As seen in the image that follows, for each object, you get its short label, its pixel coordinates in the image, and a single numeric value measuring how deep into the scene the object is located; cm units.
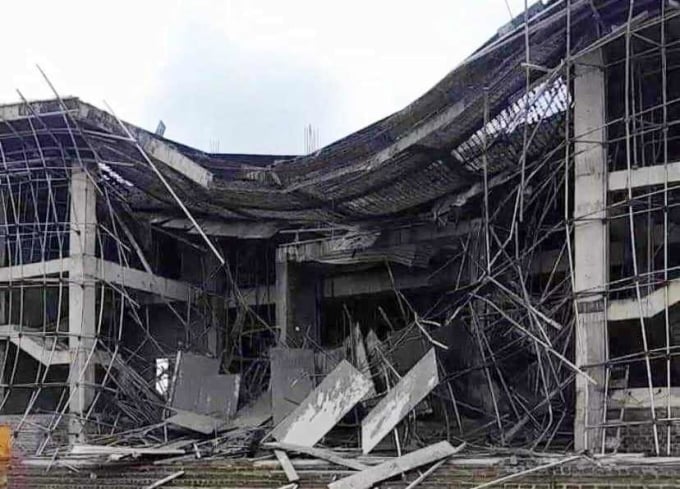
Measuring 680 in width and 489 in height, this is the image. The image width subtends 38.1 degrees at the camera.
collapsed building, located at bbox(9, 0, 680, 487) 1177
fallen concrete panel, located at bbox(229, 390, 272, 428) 1436
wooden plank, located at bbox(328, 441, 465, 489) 1084
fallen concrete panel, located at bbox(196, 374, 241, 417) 1515
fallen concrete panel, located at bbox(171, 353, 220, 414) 1508
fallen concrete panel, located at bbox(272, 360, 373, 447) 1277
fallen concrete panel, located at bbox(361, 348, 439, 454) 1232
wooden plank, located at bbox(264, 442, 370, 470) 1131
